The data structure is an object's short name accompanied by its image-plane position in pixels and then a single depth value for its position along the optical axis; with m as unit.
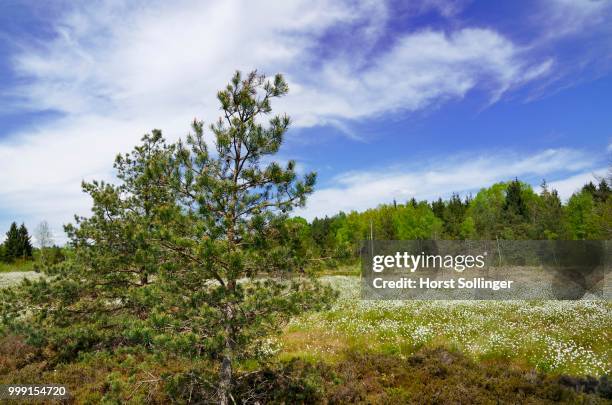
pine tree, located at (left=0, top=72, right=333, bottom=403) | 7.40
